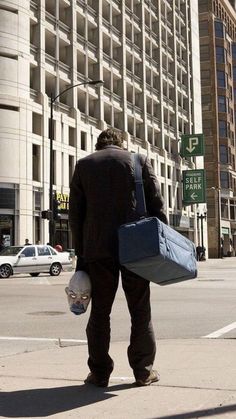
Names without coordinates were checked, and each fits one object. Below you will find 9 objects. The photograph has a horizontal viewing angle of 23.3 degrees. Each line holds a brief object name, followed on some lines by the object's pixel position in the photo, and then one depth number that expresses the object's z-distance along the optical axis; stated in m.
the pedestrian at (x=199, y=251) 53.84
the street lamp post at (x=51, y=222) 30.56
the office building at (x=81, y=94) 35.47
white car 25.55
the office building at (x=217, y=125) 79.62
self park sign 60.03
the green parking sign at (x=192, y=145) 58.94
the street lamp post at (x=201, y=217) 62.49
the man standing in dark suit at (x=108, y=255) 4.70
